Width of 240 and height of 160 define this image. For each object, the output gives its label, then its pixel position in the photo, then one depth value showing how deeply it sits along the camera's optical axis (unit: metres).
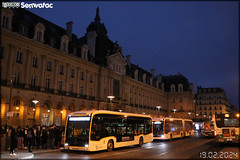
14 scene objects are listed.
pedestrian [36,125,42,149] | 19.55
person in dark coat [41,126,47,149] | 20.41
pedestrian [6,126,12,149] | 18.72
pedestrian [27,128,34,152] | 17.58
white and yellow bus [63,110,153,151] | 17.50
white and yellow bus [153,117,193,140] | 30.52
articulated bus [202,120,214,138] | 39.31
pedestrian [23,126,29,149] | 20.12
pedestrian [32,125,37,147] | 20.45
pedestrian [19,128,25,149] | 20.17
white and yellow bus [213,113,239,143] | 22.64
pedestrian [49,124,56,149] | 21.33
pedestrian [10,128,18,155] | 15.67
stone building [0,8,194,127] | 31.64
